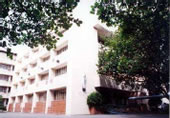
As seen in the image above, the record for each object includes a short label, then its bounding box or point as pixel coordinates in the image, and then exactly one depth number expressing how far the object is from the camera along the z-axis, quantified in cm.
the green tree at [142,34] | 596
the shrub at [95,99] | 1498
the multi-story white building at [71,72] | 1498
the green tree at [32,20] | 518
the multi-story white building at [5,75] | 3304
